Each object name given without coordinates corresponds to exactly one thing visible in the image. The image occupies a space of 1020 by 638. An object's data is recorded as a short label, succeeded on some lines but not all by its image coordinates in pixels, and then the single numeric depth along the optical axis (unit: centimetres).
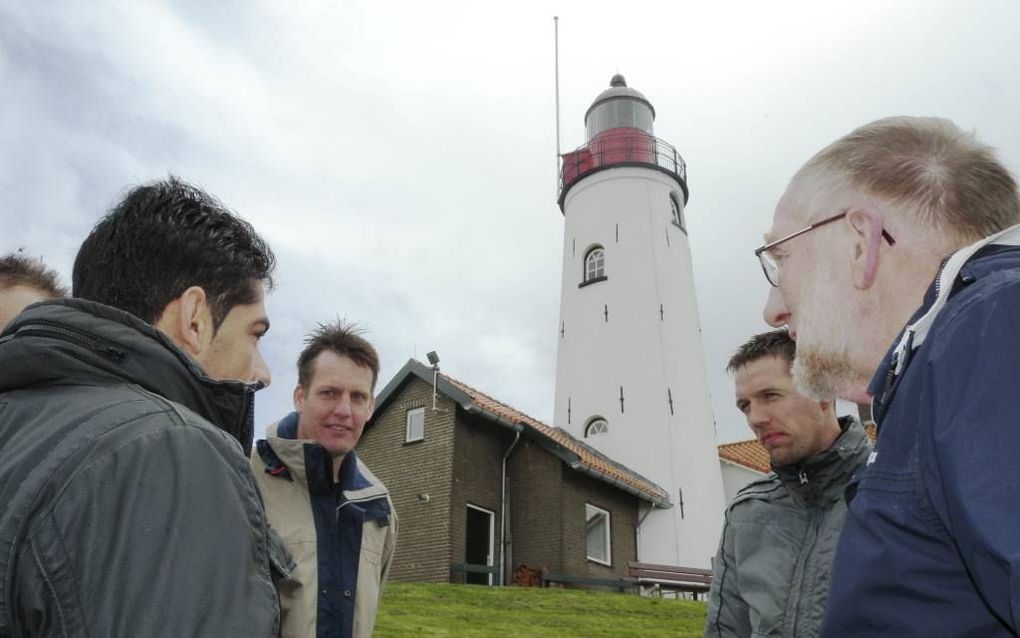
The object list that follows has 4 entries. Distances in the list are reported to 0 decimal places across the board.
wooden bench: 1809
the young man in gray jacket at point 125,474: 146
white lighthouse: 2030
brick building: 1694
